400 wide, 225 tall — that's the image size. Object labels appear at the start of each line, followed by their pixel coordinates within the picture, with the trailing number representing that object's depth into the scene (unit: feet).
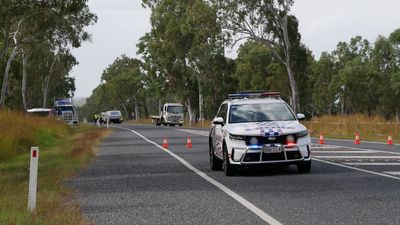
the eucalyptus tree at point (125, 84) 397.39
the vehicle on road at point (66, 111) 219.45
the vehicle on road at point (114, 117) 294.54
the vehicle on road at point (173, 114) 232.73
